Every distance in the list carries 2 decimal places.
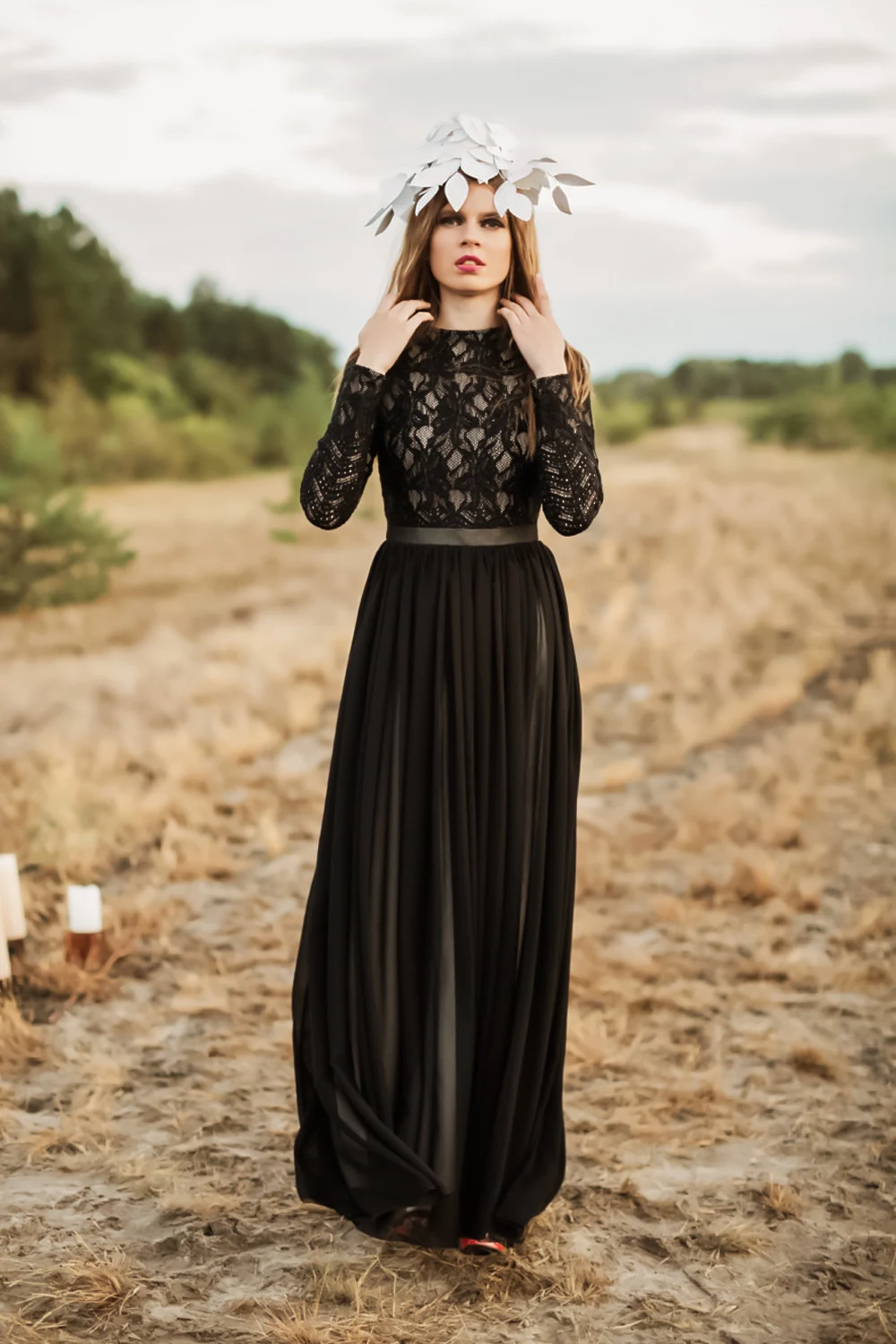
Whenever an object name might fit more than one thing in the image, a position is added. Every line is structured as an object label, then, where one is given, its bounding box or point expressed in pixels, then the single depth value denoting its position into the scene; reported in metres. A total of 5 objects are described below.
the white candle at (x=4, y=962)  4.21
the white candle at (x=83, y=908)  4.34
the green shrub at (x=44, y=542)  8.91
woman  2.68
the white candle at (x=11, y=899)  4.29
